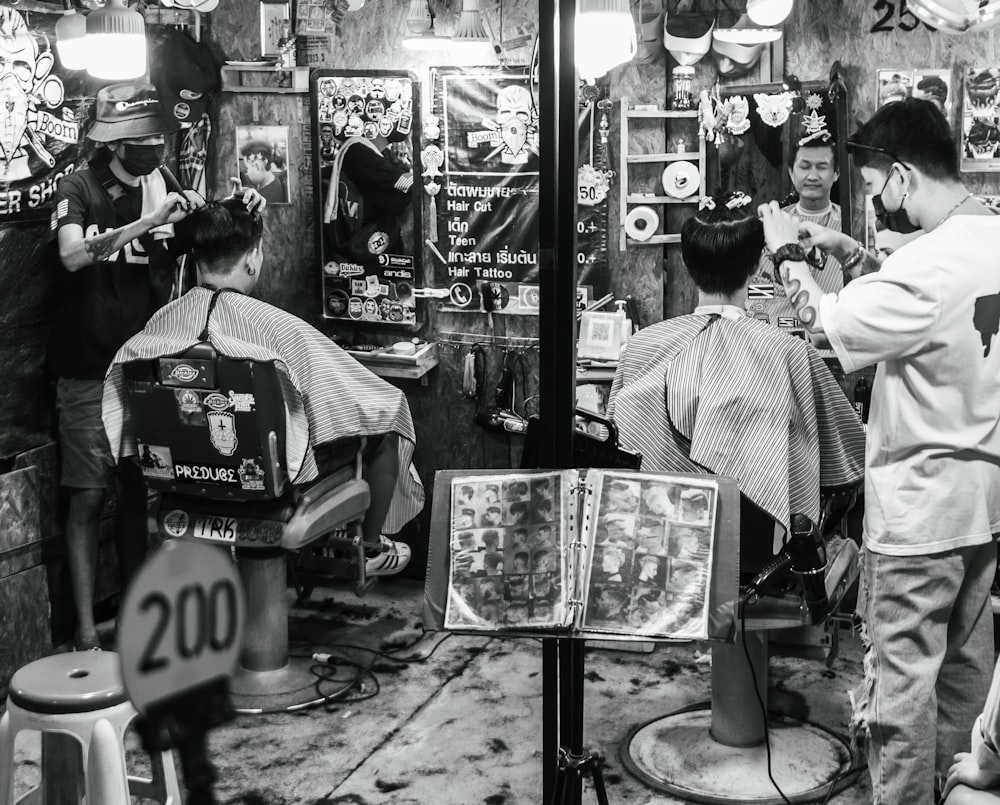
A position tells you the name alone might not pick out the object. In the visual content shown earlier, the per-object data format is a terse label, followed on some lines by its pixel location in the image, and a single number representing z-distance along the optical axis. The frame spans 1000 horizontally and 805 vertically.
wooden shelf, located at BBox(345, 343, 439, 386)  4.68
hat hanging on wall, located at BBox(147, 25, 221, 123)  4.69
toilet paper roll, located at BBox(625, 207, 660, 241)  4.44
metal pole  2.16
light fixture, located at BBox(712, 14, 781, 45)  4.11
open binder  2.33
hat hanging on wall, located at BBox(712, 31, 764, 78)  4.18
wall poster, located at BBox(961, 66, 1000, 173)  3.99
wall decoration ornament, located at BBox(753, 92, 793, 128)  4.15
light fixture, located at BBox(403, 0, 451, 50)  4.28
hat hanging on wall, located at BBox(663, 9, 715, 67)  4.21
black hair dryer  2.89
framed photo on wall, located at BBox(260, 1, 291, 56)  4.78
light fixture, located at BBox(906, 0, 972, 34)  3.00
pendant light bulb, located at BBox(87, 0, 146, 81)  3.74
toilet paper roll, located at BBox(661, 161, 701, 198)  4.36
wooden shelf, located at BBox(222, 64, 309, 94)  4.88
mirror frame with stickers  4.73
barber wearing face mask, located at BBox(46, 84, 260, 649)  4.10
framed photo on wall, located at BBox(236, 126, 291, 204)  4.95
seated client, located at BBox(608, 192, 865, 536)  3.05
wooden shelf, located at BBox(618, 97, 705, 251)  4.34
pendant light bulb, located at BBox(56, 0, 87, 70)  4.02
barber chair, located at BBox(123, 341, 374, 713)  3.53
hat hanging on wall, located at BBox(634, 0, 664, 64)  4.30
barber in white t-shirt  2.57
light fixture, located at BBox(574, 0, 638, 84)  3.55
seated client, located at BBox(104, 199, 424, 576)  3.73
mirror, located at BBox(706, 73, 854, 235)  4.12
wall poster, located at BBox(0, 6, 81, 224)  3.97
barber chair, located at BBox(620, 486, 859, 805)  3.12
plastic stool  2.36
